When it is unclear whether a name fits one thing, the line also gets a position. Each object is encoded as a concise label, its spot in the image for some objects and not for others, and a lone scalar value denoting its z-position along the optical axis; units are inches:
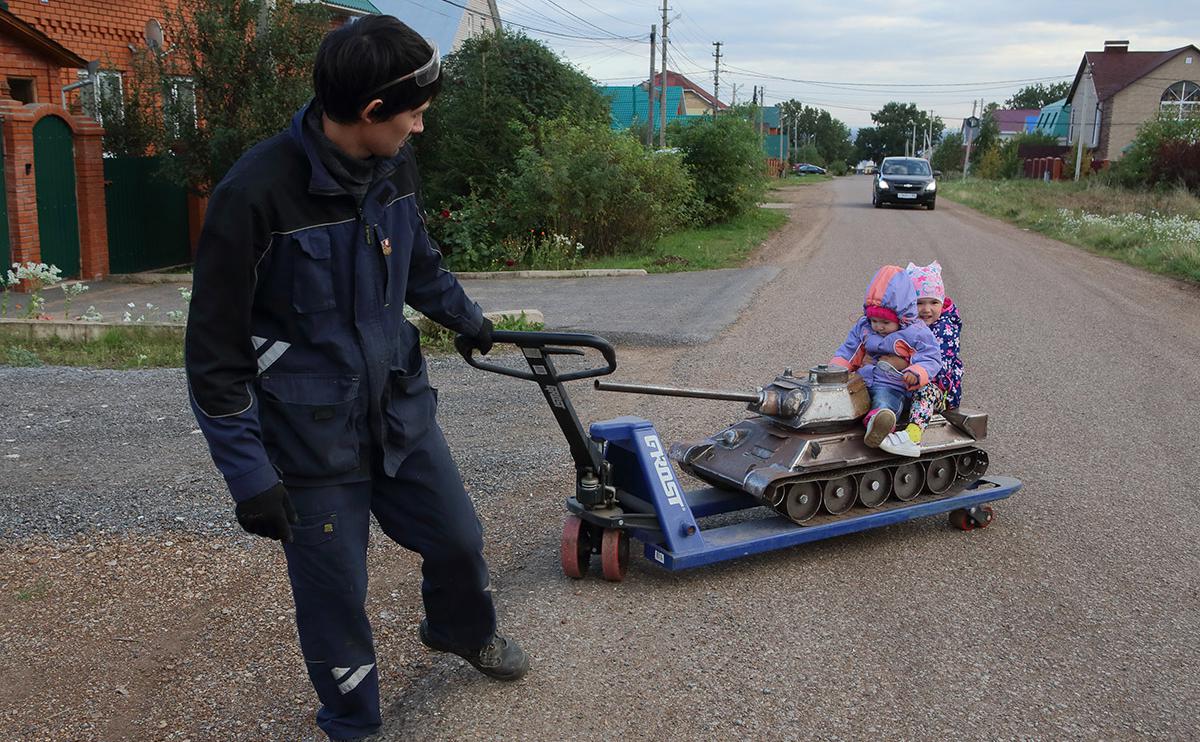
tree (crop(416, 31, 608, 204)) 741.3
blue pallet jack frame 170.4
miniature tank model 186.9
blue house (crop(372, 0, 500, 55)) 1445.6
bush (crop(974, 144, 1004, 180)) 2783.0
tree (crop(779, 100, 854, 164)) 5575.8
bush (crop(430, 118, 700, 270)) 676.1
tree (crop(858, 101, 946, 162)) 5536.4
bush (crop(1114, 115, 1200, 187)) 1577.3
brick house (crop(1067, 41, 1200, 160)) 2539.4
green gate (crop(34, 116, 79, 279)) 583.5
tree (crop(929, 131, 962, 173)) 3765.8
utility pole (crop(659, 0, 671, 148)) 1466.5
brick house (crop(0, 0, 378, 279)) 558.6
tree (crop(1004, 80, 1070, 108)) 6033.5
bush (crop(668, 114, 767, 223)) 927.0
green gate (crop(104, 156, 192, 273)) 650.8
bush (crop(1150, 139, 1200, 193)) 1497.3
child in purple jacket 197.2
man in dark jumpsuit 101.3
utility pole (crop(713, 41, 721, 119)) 2827.3
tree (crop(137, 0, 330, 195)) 618.8
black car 1296.8
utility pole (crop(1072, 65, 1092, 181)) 2083.9
